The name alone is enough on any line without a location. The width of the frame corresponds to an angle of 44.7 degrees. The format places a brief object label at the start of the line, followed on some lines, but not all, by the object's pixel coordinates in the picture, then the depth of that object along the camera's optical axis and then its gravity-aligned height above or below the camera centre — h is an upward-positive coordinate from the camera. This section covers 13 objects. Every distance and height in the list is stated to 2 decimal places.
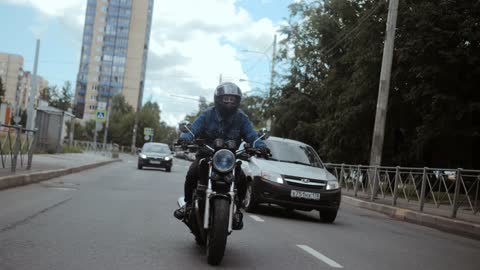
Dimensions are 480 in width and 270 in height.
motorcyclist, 6.15 +0.22
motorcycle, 5.44 -0.47
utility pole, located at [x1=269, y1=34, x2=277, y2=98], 39.97 +5.34
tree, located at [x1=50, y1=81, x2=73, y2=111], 115.26 +6.86
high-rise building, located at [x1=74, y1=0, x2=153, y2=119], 135.75 +20.88
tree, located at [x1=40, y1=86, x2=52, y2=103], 117.31 +7.52
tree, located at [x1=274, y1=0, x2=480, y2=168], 18.48 +3.36
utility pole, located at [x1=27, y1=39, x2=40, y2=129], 35.72 +2.20
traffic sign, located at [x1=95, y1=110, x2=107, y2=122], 36.78 +1.23
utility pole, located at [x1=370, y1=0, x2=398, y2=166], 19.97 +2.70
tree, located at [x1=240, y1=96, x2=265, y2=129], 40.97 +3.27
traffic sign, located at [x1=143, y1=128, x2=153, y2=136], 64.68 +0.93
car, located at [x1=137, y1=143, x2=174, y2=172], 28.30 -0.90
